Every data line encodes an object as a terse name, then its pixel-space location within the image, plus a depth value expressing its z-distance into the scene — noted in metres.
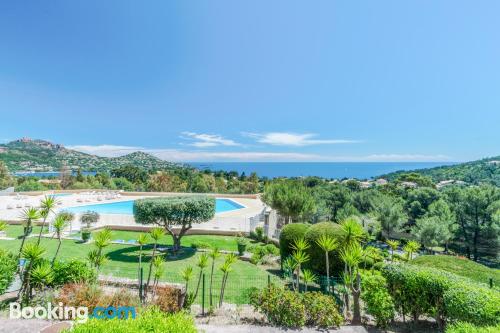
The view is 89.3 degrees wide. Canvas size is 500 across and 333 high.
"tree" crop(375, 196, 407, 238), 22.30
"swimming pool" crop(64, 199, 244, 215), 26.70
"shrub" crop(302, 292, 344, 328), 5.31
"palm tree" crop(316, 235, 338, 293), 6.19
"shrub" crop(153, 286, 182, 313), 5.73
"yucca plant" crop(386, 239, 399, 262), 7.51
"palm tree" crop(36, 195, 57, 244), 6.69
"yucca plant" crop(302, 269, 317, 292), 6.11
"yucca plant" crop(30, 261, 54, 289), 5.76
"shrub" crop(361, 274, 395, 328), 5.59
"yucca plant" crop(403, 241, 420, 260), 7.60
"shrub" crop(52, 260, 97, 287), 6.25
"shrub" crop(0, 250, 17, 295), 5.75
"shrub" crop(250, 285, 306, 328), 5.30
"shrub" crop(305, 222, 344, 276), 8.67
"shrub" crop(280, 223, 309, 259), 10.12
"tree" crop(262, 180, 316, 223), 15.80
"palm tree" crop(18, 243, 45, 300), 5.55
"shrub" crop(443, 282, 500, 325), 4.32
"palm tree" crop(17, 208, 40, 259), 6.26
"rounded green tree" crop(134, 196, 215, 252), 12.35
